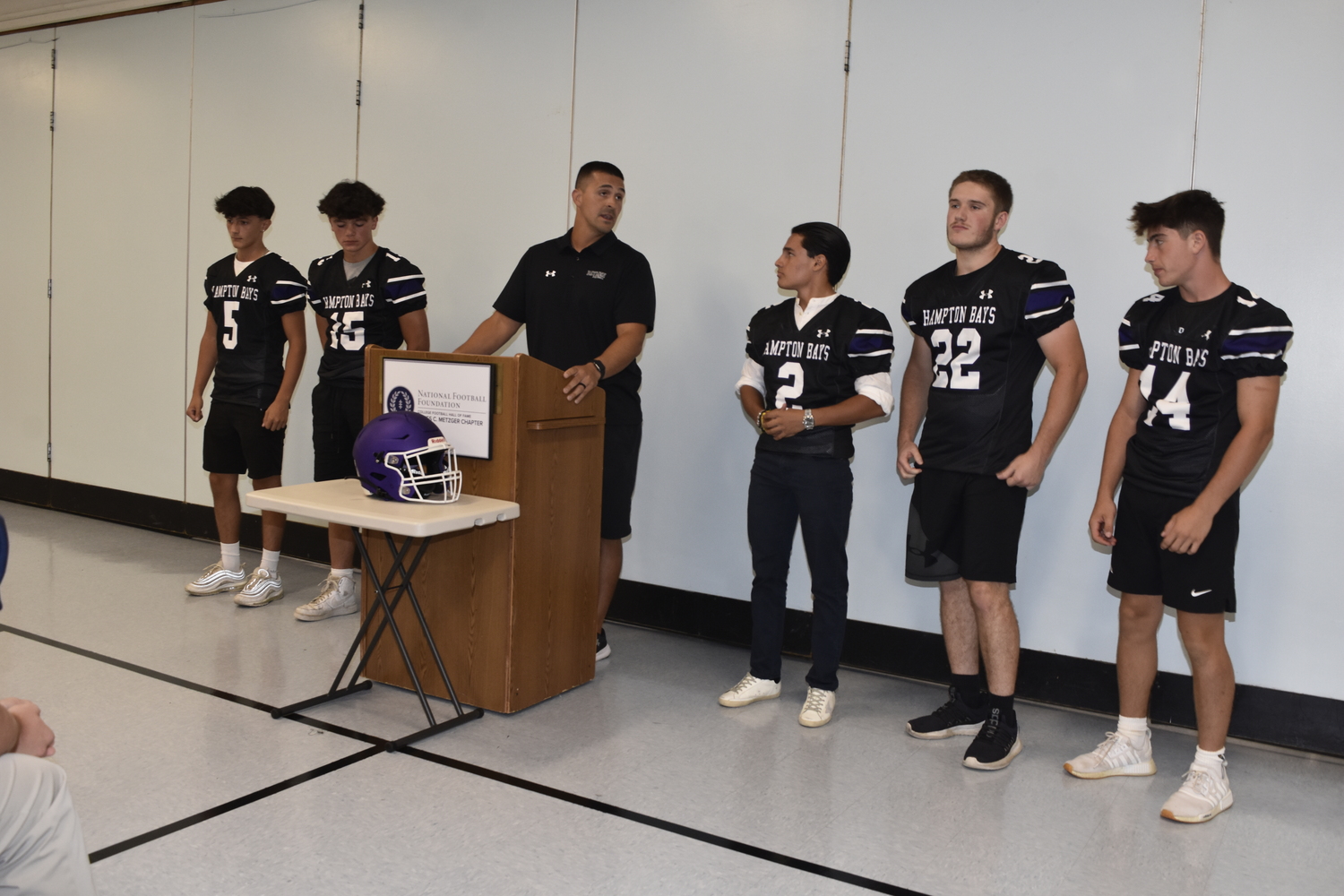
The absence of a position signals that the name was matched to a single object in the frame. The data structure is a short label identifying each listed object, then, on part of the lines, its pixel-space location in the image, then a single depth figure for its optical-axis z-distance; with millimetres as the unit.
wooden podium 3352
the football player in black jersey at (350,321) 4359
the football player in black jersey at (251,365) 4668
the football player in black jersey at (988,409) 3150
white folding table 2848
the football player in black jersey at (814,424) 3445
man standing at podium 3854
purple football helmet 3045
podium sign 3350
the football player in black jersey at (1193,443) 2799
